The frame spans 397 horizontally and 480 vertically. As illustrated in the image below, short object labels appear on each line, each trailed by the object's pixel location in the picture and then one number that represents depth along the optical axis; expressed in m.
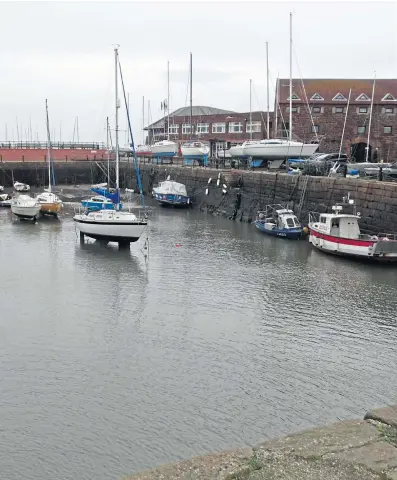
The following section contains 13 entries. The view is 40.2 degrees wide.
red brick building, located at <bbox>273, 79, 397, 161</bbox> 61.03
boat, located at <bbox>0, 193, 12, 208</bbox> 49.38
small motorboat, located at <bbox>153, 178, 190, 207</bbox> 50.62
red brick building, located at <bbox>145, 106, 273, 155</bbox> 68.44
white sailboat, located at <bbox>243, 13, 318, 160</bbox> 45.38
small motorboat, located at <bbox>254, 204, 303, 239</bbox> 33.34
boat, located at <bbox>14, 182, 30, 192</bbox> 62.66
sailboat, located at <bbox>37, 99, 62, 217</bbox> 42.19
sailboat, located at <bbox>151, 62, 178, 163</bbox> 67.44
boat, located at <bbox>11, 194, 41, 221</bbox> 40.53
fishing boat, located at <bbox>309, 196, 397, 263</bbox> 25.67
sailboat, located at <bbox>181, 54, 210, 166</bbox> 58.19
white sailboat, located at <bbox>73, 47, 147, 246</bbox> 30.19
